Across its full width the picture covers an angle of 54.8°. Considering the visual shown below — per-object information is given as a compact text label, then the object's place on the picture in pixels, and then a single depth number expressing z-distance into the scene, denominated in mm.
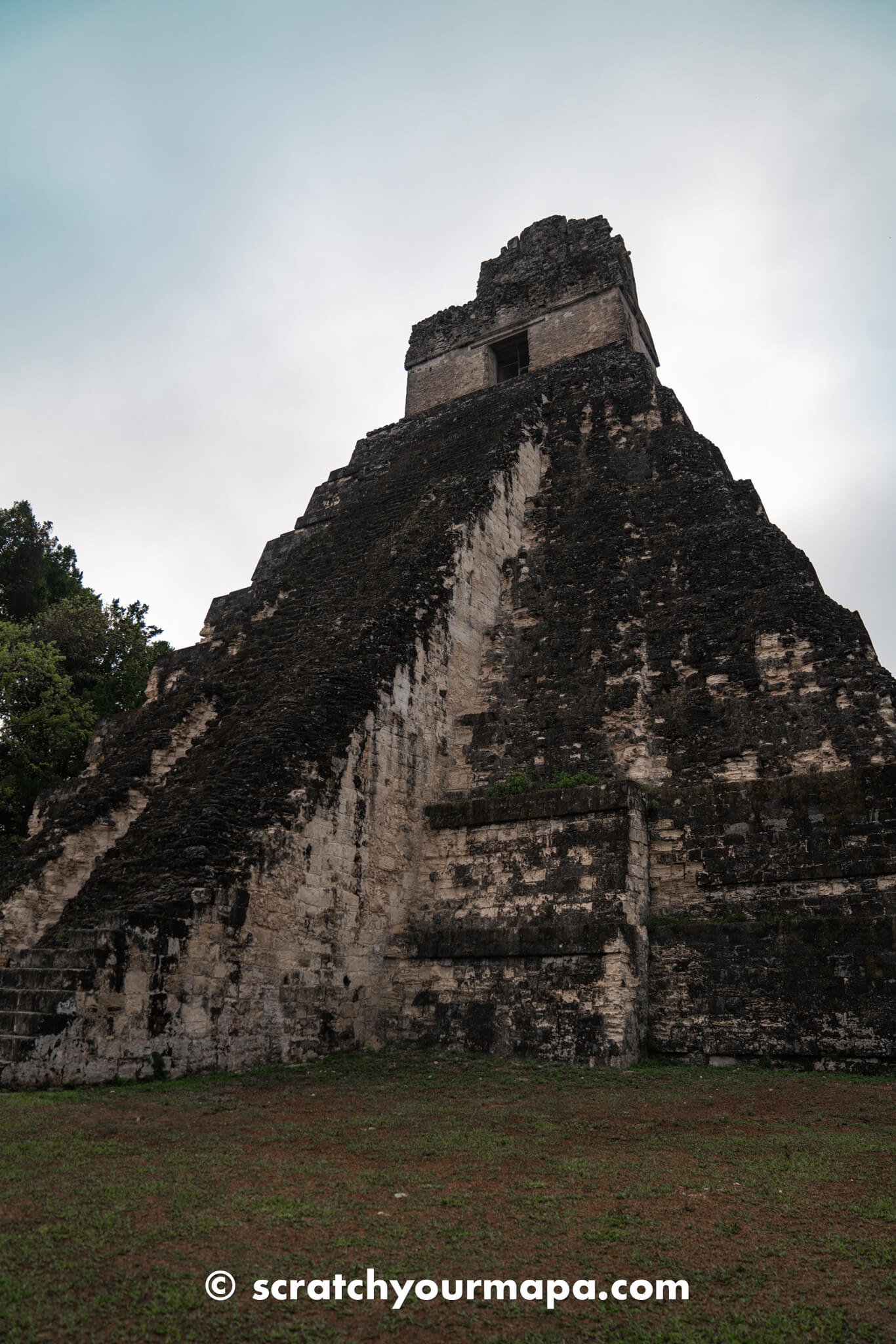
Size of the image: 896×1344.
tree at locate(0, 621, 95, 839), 19312
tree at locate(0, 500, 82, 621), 25844
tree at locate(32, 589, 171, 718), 22328
